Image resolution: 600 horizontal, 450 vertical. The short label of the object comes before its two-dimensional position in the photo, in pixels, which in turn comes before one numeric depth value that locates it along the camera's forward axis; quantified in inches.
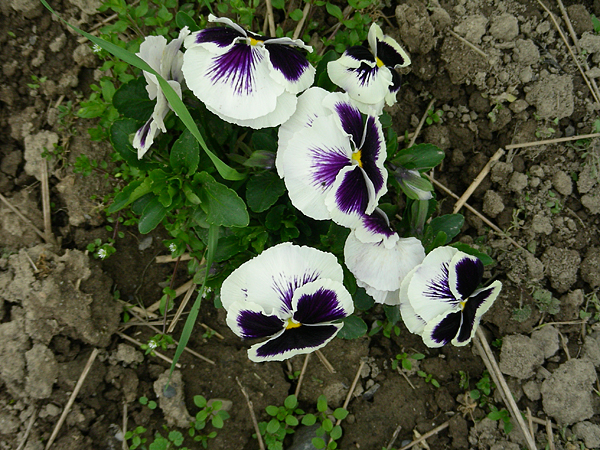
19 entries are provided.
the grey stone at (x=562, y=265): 17.8
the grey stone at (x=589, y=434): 17.1
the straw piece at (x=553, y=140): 18.1
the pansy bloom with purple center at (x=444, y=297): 13.0
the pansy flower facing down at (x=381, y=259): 13.2
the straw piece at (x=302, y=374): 17.6
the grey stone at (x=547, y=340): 17.6
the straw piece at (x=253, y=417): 17.0
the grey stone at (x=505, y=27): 17.8
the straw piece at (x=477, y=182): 18.3
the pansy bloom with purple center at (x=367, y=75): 13.2
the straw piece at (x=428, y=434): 17.4
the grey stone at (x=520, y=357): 17.4
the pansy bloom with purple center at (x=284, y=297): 12.2
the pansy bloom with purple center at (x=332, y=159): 11.8
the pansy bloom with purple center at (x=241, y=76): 12.0
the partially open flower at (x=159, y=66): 12.3
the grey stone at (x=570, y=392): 17.2
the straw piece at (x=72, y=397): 16.3
